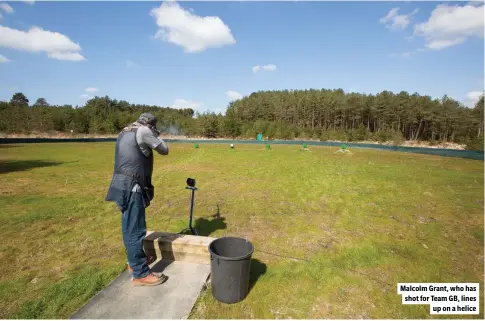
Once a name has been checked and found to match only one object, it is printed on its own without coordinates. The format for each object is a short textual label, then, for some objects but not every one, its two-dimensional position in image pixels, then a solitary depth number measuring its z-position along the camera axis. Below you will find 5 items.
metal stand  5.84
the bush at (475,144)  43.40
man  3.81
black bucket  3.67
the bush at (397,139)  51.47
